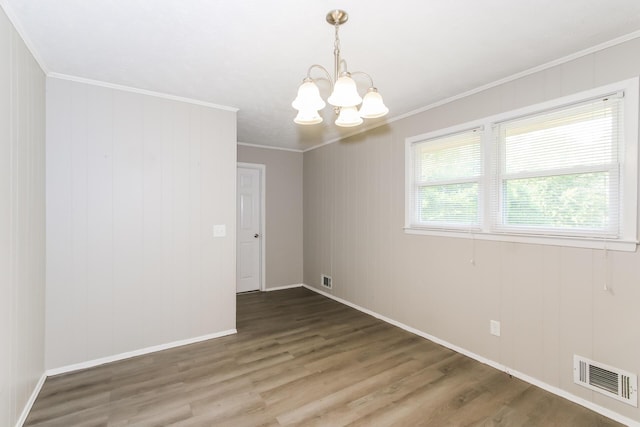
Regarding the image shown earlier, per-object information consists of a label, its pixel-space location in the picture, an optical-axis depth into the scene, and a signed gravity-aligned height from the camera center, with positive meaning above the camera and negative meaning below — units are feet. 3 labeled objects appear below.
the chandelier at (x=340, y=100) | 4.80 +2.01
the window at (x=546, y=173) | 6.41 +1.08
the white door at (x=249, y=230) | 16.42 -0.80
